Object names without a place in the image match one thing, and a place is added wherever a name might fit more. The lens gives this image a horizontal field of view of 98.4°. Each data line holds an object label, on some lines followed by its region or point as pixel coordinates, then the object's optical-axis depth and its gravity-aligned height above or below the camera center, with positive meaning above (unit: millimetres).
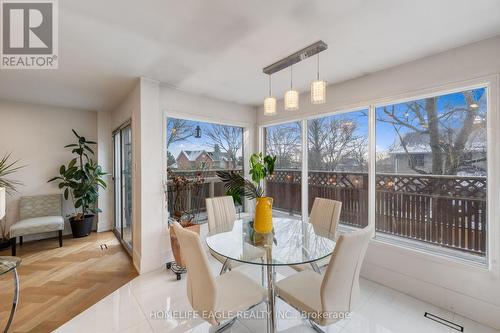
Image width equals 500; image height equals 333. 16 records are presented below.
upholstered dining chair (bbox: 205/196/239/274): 2578 -589
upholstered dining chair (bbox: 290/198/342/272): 2373 -576
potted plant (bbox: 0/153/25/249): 3502 -227
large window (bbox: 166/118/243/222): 3217 +101
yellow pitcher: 2066 -473
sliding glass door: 3512 -279
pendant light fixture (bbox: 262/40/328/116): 1790 +1034
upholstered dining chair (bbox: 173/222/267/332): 1354 -895
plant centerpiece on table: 2068 -354
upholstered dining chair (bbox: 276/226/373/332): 1311 -784
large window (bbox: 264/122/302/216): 3680 -14
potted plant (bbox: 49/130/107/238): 3943 -309
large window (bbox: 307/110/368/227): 2889 +43
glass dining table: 1664 -718
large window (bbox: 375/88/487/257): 2105 -69
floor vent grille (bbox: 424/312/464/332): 1852 -1409
